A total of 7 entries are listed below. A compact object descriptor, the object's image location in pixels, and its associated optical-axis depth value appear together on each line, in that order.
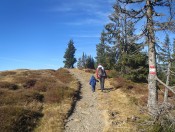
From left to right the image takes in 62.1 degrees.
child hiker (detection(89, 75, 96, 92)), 13.14
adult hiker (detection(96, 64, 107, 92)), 12.67
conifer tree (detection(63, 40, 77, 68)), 54.67
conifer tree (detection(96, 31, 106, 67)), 39.81
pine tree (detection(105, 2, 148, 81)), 7.88
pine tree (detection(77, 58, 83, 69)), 85.62
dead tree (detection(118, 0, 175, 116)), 7.14
